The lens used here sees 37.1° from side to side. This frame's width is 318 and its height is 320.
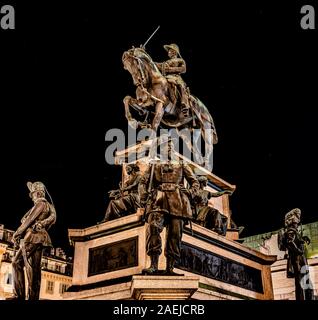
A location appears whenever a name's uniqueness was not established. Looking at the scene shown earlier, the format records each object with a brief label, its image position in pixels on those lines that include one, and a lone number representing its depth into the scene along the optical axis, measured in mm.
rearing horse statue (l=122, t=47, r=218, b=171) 10945
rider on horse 11633
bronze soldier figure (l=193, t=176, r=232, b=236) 9781
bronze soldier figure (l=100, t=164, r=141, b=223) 9195
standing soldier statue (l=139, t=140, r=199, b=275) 7488
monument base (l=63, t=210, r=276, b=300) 7164
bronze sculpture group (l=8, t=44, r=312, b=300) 7754
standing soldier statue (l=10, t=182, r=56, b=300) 8547
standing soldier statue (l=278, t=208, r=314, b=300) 10955
